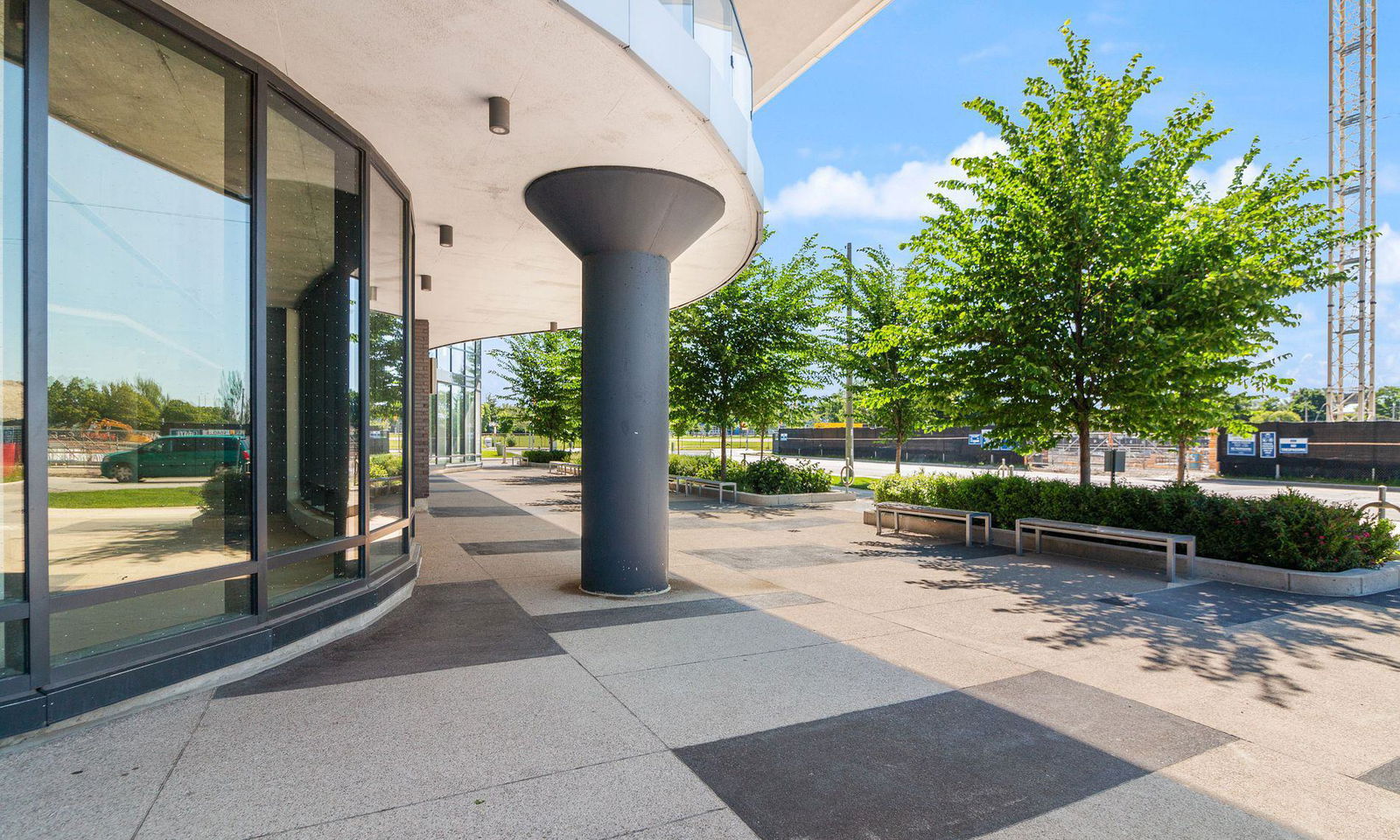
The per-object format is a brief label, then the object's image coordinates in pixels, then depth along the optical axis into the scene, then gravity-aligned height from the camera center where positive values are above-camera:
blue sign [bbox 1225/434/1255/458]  28.89 -1.01
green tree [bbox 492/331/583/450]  30.78 +1.41
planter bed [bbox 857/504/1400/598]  8.00 -1.74
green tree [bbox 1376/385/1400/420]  105.75 +3.09
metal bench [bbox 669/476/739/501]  18.81 -1.73
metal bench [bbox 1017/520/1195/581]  8.84 -1.47
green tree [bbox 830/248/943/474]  19.28 +2.41
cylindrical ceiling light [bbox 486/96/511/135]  5.57 +2.26
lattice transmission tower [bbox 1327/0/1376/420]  49.41 +14.08
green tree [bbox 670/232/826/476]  18.89 +1.72
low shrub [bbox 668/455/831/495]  18.55 -1.47
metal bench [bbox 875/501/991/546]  11.63 -1.54
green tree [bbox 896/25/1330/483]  9.80 +1.95
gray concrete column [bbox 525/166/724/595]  7.42 +0.49
